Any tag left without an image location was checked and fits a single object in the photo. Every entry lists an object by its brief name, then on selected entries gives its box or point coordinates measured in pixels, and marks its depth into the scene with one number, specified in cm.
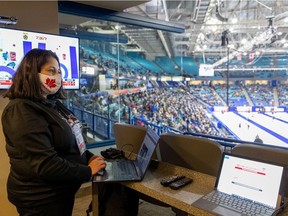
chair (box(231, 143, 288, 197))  126
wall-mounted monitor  247
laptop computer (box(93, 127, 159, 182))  146
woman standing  120
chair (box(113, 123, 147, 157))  203
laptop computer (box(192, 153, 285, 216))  110
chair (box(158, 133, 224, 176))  155
